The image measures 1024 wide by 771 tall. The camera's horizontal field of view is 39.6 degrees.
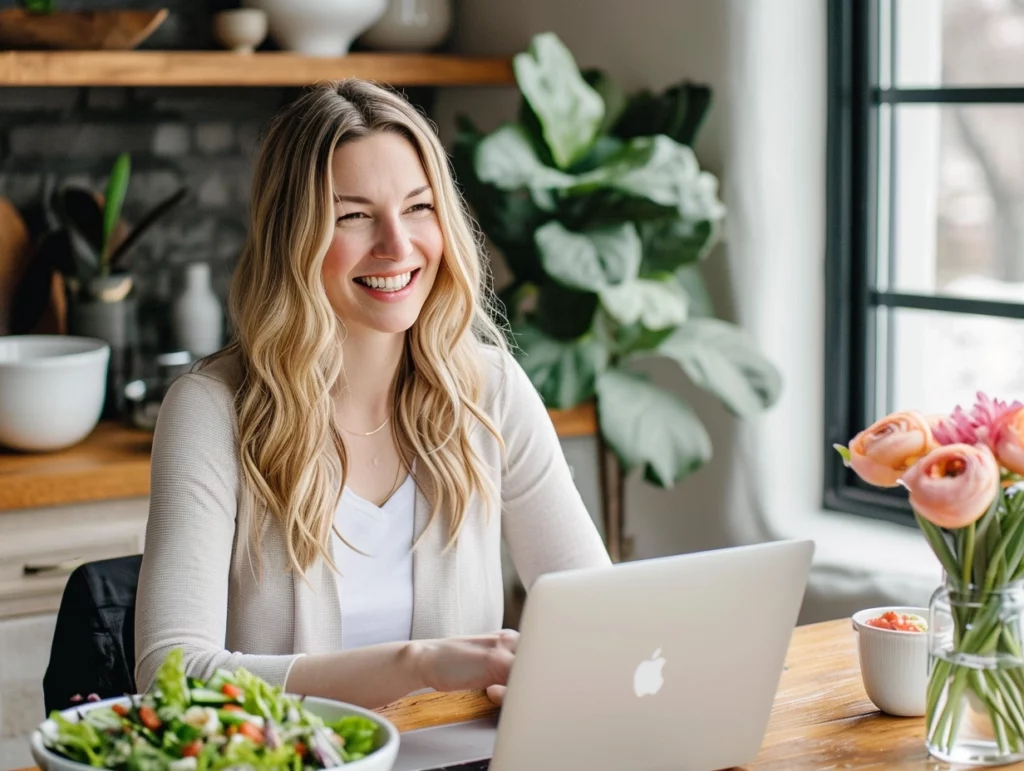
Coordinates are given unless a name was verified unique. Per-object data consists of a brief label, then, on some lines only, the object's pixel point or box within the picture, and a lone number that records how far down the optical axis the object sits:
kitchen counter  2.71
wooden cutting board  3.21
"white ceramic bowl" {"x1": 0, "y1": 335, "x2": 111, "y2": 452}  2.81
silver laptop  1.28
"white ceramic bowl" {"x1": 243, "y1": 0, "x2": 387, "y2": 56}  3.26
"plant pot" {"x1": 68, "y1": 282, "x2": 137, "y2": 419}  3.17
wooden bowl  2.97
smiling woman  1.86
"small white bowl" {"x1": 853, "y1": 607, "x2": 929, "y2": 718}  1.58
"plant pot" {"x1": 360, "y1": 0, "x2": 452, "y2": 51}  3.48
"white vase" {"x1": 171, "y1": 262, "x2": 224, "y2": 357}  3.33
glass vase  1.44
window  2.85
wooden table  1.48
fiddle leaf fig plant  2.87
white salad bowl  1.14
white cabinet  2.72
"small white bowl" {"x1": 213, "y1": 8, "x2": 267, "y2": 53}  3.25
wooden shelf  2.94
